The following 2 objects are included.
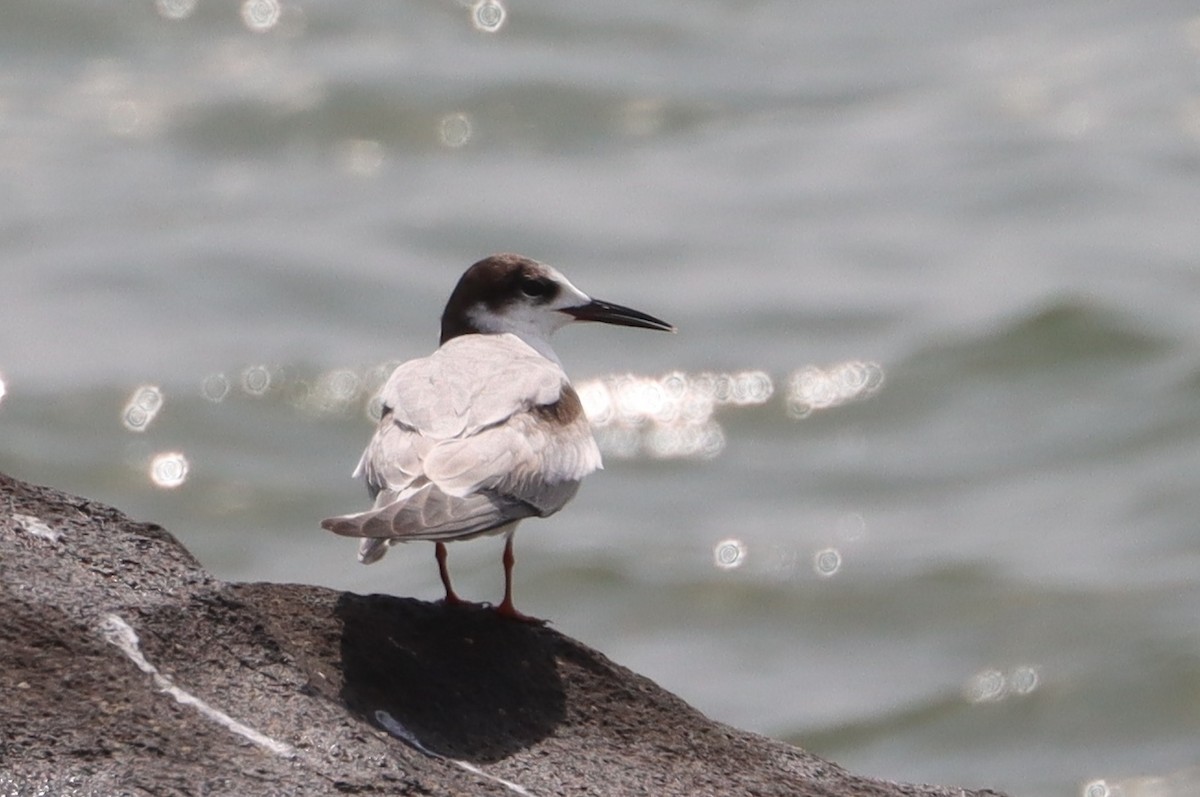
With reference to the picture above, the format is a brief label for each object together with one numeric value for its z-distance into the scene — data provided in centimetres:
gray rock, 1027
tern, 1232
